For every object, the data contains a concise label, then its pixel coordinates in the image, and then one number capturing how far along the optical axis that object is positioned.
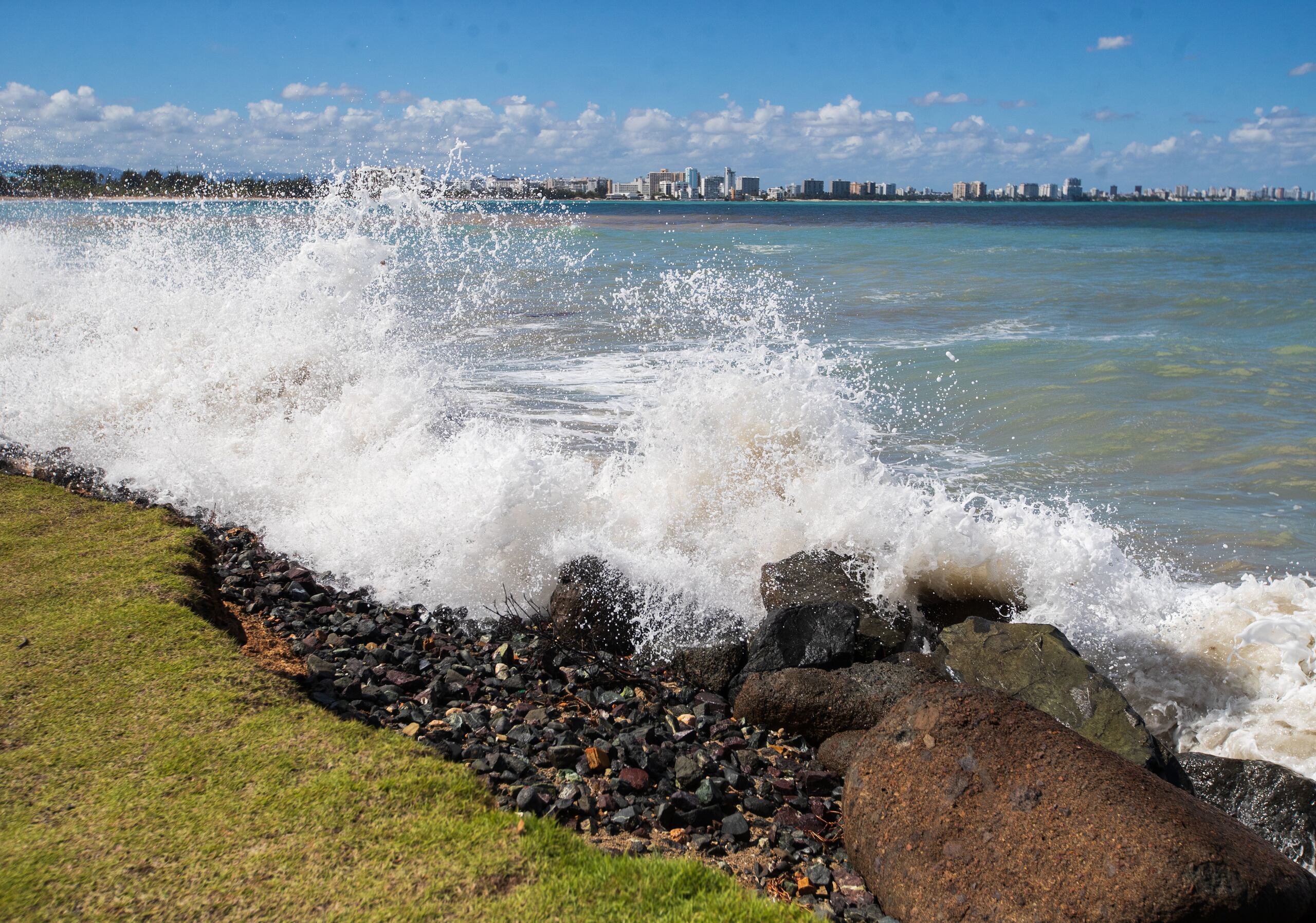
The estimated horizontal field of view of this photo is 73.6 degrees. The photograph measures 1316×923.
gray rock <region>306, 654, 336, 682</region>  4.58
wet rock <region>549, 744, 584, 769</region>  3.98
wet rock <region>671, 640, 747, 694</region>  5.09
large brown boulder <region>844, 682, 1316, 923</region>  2.80
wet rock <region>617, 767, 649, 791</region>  3.82
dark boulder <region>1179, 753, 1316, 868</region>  3.92
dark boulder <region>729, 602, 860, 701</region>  4.92
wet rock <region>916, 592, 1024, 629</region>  5.70
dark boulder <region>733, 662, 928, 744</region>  4.54
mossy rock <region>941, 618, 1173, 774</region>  4.13
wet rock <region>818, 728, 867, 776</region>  4.25
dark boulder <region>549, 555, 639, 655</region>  5.48
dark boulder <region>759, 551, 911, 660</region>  5.36
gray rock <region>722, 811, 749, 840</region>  3.62
